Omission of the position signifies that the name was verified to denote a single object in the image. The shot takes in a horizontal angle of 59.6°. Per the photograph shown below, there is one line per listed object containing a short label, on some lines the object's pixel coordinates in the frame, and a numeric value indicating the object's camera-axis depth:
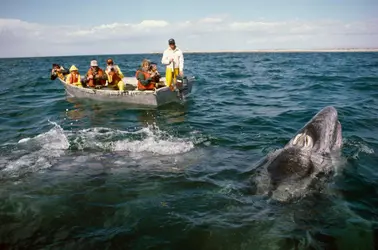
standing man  15.73
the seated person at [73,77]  19.27
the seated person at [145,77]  16.02
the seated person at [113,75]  17.95
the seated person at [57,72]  21.62
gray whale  6.32
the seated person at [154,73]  16.55
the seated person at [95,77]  18.25
